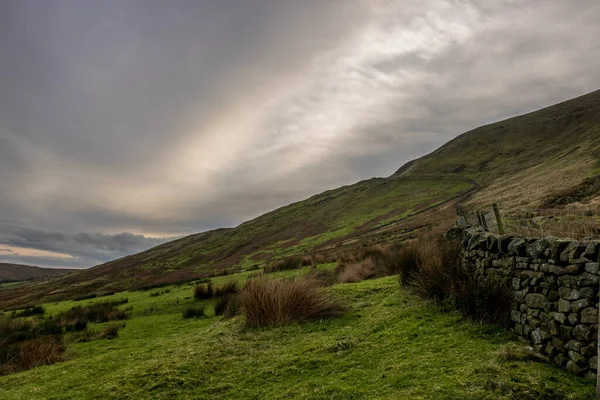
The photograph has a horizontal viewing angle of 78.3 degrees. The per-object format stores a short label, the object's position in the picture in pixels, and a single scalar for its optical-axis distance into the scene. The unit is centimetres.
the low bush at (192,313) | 1535
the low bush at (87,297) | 3038
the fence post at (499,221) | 862
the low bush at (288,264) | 2711
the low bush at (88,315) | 1608
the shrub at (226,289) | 1954
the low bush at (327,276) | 1609
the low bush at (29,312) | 2289
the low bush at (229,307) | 1288
